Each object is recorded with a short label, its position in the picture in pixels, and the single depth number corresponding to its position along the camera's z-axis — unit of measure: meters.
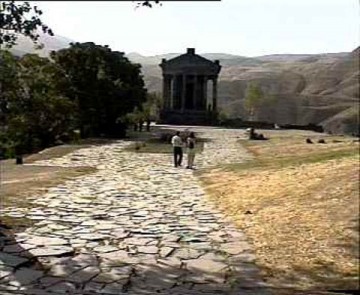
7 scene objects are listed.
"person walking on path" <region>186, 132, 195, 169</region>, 22.15
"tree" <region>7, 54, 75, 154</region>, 29.17
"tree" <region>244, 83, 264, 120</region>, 71.28
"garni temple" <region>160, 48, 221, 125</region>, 60.51
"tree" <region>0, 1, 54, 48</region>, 9.62
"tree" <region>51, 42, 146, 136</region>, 38.03
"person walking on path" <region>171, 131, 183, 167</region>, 22.80
